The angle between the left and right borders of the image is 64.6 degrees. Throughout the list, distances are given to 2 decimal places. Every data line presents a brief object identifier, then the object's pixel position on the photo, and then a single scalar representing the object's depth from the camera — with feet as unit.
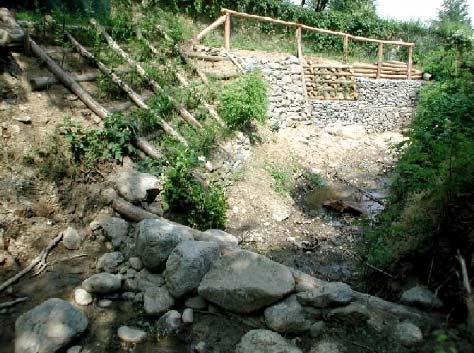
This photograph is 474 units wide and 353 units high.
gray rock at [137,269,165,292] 13.46
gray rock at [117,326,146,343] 11.25
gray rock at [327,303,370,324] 10.28
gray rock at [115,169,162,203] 17.42
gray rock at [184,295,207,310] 12.37
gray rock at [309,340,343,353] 9.89
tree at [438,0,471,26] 161.67
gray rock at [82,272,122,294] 12.96
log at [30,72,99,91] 21.08
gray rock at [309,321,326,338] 10.62
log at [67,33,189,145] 23.07
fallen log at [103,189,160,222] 16.69
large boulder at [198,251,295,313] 11.28
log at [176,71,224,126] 27.20
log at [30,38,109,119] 21.37
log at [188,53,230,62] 33.04
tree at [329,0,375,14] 83.87
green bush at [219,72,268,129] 27.27
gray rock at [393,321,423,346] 9.45
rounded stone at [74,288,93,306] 12.61
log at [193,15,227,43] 35.83
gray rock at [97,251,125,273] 14.35
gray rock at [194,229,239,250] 14.51
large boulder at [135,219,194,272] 13.58
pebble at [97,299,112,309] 12.69
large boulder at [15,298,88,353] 10.27
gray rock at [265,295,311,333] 10.76
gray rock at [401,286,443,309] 10.22
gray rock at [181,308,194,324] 11.90
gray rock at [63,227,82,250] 15.42
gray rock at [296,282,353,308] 10.70
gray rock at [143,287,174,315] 12.32
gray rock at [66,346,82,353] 10.57
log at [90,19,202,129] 25.49
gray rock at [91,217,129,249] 15.89
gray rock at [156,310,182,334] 11.68
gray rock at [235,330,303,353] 10.01
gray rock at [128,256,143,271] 14.28
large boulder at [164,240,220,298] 12.43
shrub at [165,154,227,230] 17.90
